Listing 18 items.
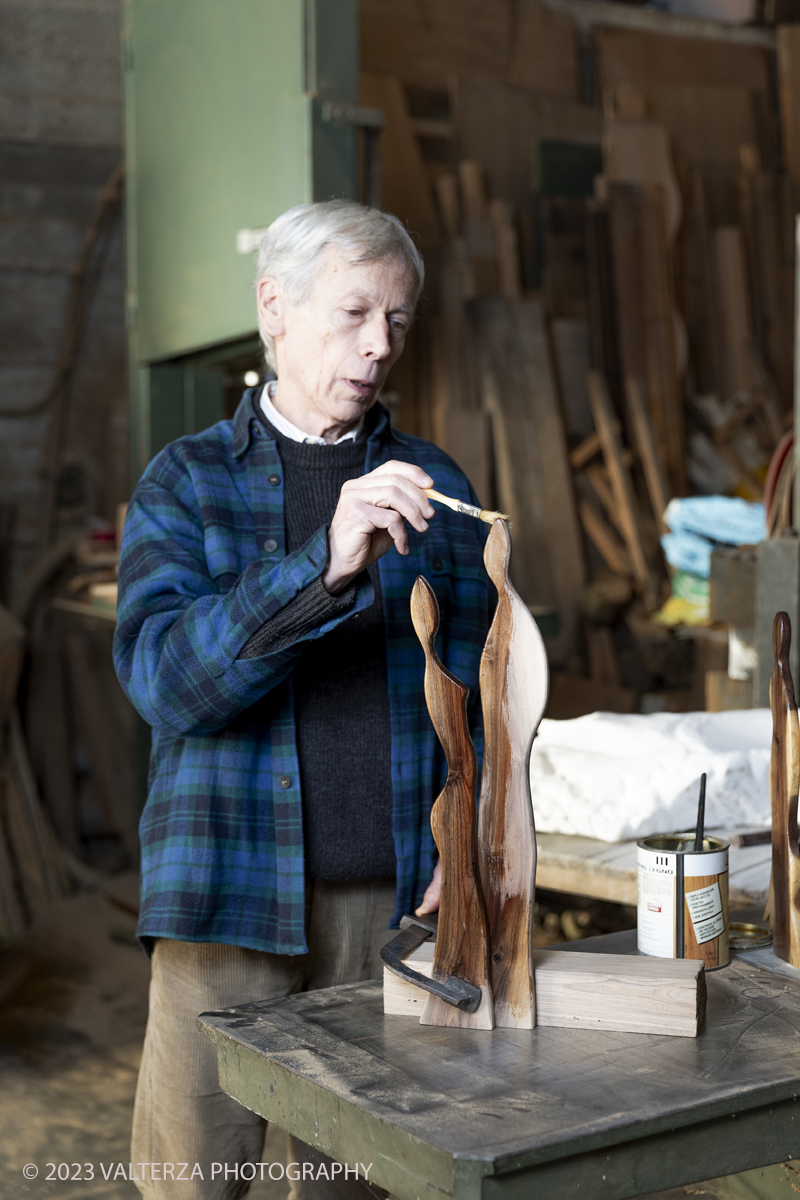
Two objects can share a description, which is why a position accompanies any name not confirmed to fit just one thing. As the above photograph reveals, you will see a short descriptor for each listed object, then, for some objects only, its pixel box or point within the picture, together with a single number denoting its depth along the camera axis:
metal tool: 1.17
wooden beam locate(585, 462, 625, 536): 5.16
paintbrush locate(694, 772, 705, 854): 1.33
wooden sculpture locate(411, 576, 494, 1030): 1.19
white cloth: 1.88
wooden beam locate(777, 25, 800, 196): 5.96
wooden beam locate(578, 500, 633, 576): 5.00
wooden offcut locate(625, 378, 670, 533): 4.96
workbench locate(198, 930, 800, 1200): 0.96
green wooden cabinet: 2.67
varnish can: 1.30
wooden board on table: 1.16
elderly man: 1.47
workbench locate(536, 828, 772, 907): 1.73
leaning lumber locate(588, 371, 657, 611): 4.88
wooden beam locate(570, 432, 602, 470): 5.23
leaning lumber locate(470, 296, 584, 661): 5.07
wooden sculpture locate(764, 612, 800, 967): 1.40
